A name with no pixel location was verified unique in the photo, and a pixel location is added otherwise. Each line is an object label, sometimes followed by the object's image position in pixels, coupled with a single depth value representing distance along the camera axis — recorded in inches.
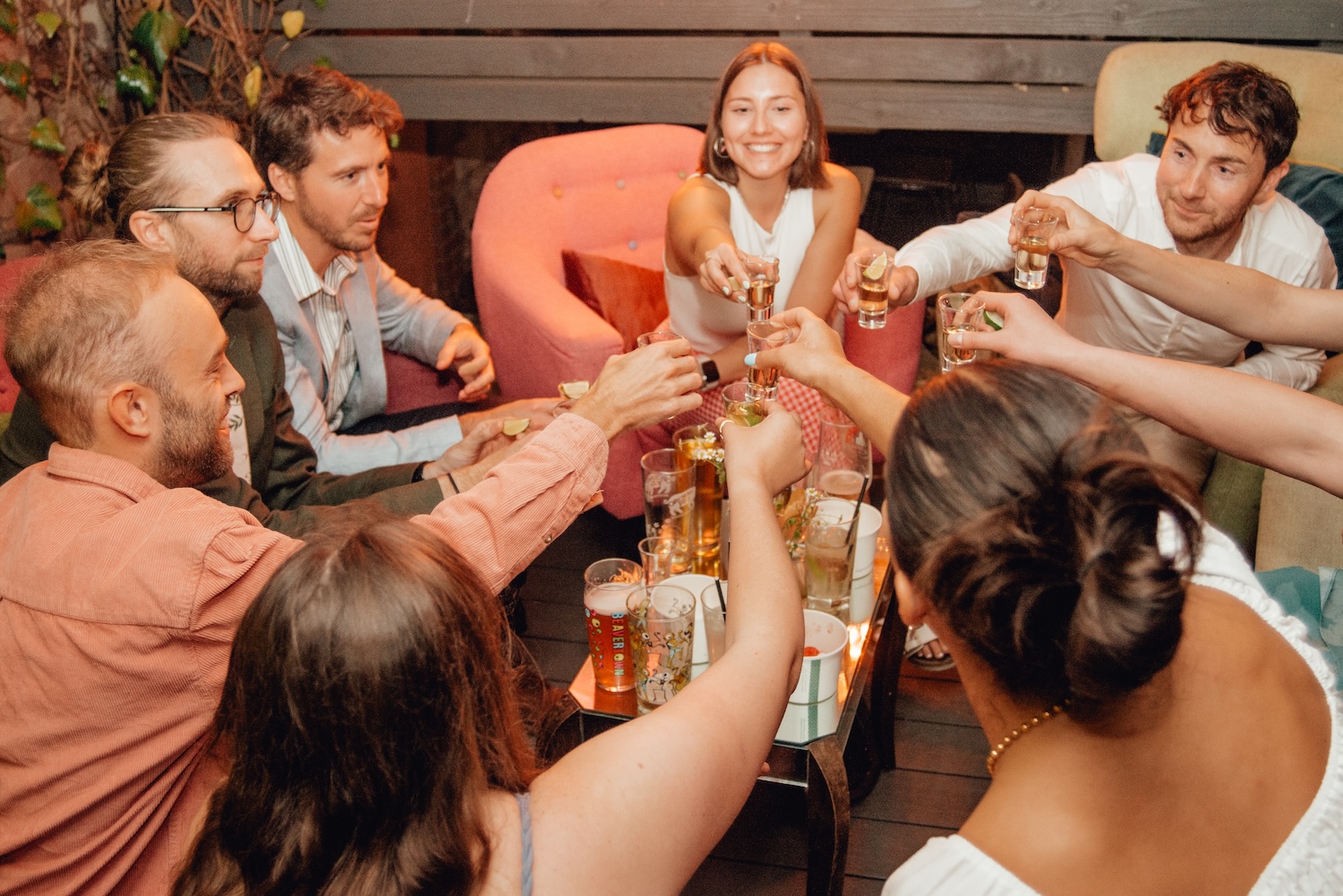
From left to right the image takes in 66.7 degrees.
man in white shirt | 92.7
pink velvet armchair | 115.0
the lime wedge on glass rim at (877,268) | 83.1
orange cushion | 123.3
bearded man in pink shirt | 50.7
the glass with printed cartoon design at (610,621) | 67.9
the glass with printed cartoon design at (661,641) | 64.9
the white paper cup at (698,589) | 67.5
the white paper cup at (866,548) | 77.8
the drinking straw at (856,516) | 72.5
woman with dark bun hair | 34.6
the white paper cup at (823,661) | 63.9
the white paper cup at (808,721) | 65.2
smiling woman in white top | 108.3
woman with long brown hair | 36.4
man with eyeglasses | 81.5
